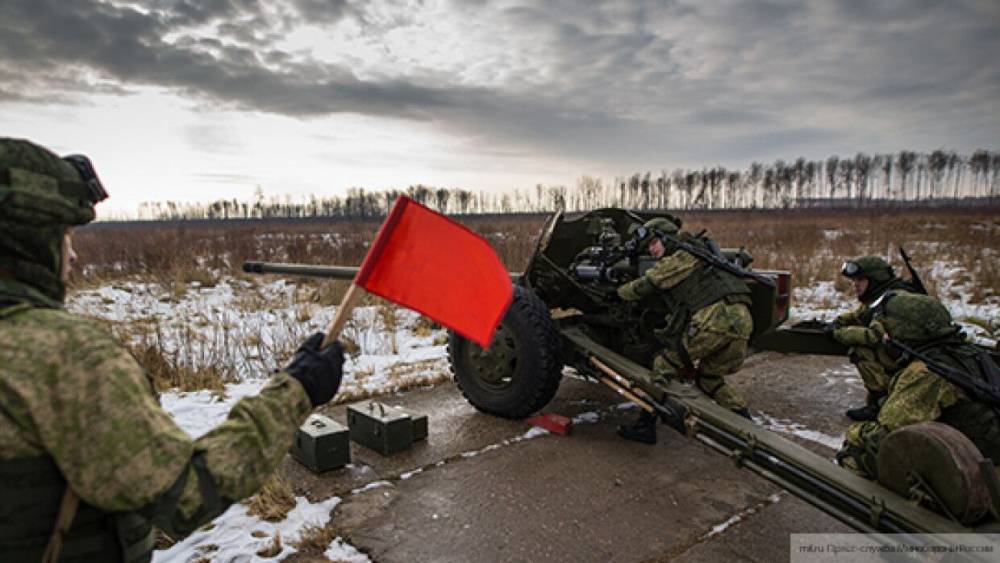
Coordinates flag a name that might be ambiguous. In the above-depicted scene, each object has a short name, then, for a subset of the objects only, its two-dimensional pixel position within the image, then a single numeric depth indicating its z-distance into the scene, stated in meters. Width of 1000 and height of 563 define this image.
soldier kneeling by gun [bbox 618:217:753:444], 4.25
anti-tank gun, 3.29
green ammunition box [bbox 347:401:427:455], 4.05
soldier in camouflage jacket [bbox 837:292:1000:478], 2.83
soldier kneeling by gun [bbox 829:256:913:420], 4.66
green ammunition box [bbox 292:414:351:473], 3.73
